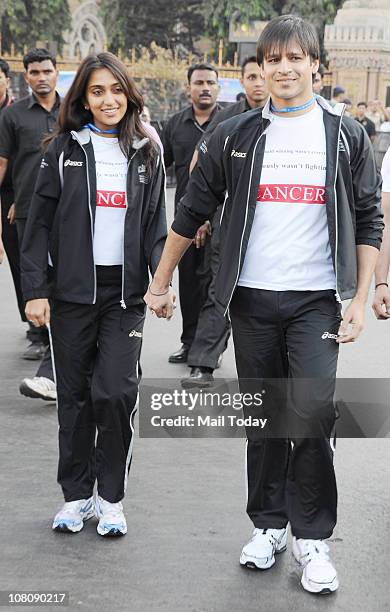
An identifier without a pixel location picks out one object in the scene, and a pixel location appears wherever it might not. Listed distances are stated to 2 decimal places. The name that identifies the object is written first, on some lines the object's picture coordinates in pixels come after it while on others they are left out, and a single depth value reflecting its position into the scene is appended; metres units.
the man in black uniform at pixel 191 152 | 8.09
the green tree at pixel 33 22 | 43.34
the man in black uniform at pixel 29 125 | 7.46
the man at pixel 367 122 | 22.02
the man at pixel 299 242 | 4.09
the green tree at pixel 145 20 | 48.12
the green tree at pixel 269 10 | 42.59
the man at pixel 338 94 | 21.84
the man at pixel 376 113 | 26.62
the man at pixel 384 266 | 4.79
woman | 4.64
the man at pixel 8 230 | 8.16
